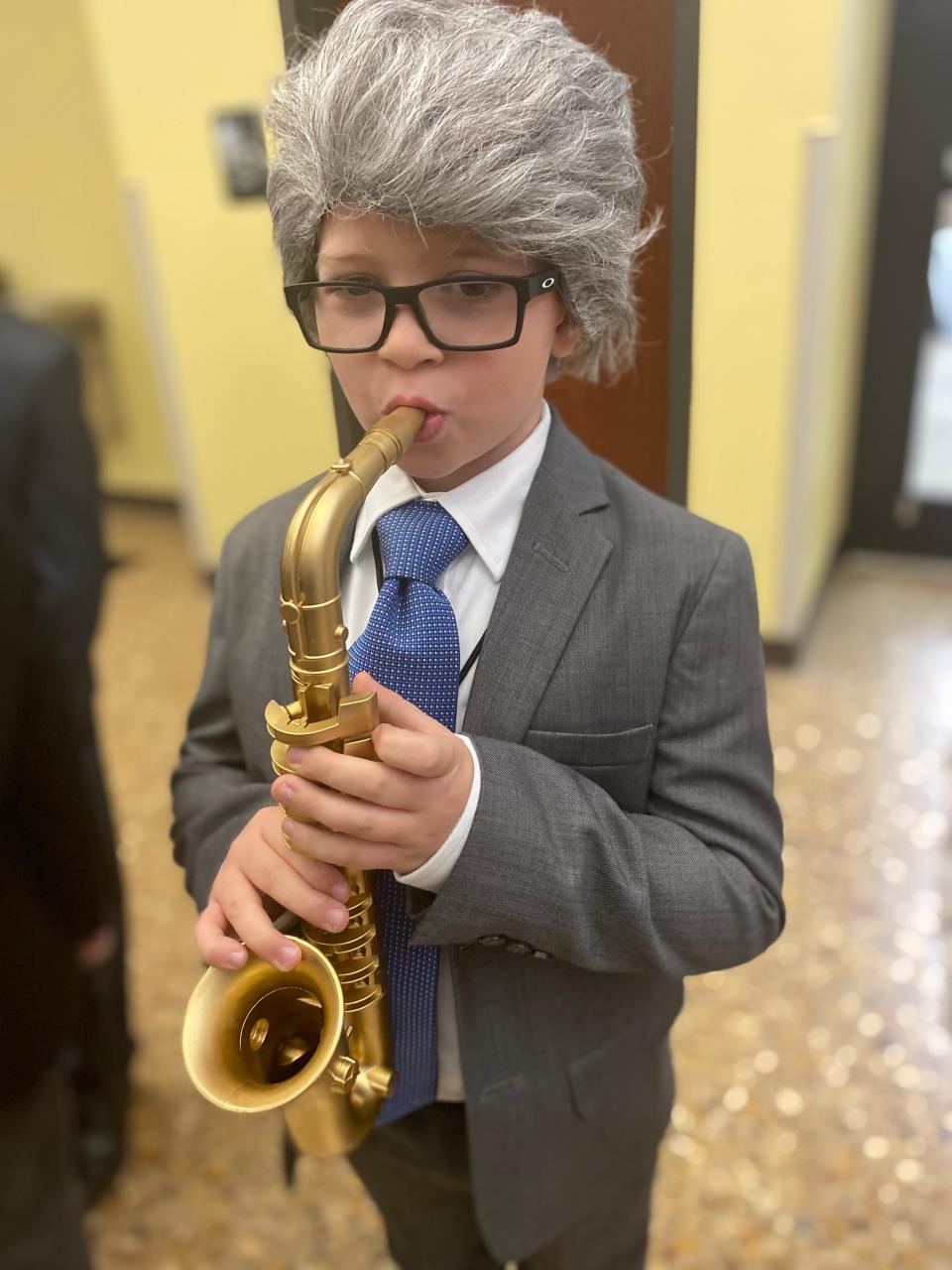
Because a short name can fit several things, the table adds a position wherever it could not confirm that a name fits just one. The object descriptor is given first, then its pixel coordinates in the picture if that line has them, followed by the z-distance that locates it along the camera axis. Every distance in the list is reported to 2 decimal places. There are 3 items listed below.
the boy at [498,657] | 0.58
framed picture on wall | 0.81
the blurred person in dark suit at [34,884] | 1.05
